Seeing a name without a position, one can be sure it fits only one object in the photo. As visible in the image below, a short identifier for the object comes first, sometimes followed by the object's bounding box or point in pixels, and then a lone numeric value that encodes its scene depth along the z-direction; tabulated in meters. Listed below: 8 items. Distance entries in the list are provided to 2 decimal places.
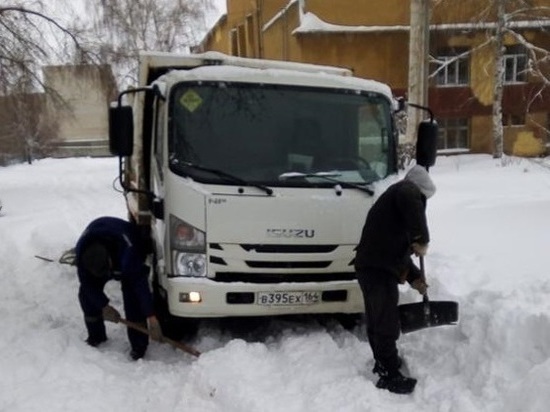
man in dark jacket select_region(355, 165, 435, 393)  4.43
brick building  27.62
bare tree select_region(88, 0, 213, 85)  18.23
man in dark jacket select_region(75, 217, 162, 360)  5.27
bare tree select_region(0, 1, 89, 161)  16.55
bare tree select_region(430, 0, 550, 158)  23.19
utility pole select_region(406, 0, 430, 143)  17.62
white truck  5.07
